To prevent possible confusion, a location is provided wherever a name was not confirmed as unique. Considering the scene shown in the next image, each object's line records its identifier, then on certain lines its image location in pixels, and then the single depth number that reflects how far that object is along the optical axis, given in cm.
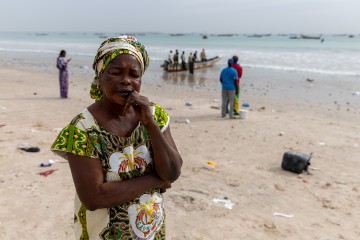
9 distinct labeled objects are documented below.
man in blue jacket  934
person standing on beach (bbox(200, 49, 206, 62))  2706
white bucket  966
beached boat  2405
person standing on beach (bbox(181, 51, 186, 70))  2476
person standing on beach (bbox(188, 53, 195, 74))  2346
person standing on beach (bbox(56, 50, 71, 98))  1116
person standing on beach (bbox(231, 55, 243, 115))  967
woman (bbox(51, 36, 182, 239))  152
